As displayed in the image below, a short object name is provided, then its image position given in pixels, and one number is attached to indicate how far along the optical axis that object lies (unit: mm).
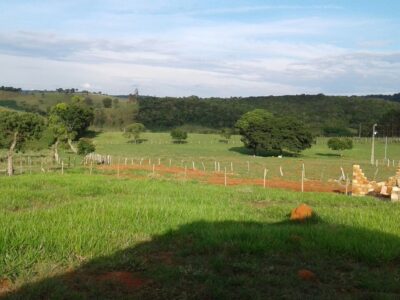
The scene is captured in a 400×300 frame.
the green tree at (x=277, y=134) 71500
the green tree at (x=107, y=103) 156025
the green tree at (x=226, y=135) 100875
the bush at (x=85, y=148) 55875
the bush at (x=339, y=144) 76875
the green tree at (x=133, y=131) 93125
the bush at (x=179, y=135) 94938
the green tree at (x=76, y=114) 87481
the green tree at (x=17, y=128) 37219
